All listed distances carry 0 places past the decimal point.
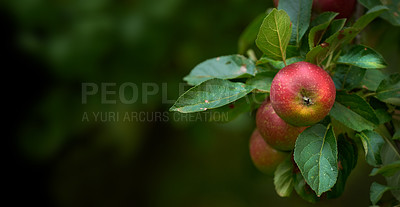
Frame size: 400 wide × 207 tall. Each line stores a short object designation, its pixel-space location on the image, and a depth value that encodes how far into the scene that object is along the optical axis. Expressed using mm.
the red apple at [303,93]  1705
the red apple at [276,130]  1777
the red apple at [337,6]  1847
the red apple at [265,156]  1842
